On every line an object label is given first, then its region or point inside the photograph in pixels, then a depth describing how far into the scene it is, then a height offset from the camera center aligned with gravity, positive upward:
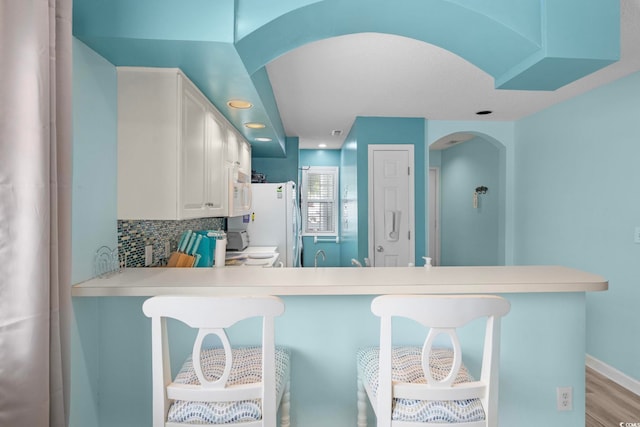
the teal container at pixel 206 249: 2.48 -0.29
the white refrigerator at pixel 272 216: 4.22 -0.07
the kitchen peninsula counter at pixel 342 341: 1.59 -0.62
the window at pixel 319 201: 6.00 +0.17
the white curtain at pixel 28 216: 0.93 -0.02
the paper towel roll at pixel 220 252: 2.05 -0.25
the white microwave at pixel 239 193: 2.97 +0.17
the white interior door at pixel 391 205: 4.02 +0.06
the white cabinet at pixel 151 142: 1.79 +0.36
